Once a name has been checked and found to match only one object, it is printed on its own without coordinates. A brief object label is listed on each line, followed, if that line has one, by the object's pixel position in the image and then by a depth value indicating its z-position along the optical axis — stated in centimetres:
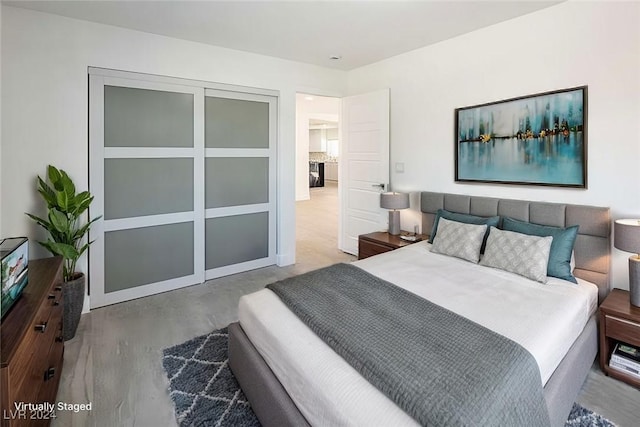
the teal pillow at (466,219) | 304
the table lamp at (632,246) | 218
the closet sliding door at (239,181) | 393
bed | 137
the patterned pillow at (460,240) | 288
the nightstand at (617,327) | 211
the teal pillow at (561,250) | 249
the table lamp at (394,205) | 387
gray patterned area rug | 185
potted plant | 271
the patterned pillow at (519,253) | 246
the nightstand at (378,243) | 372
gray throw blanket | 126
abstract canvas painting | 273
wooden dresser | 127
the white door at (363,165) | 434
